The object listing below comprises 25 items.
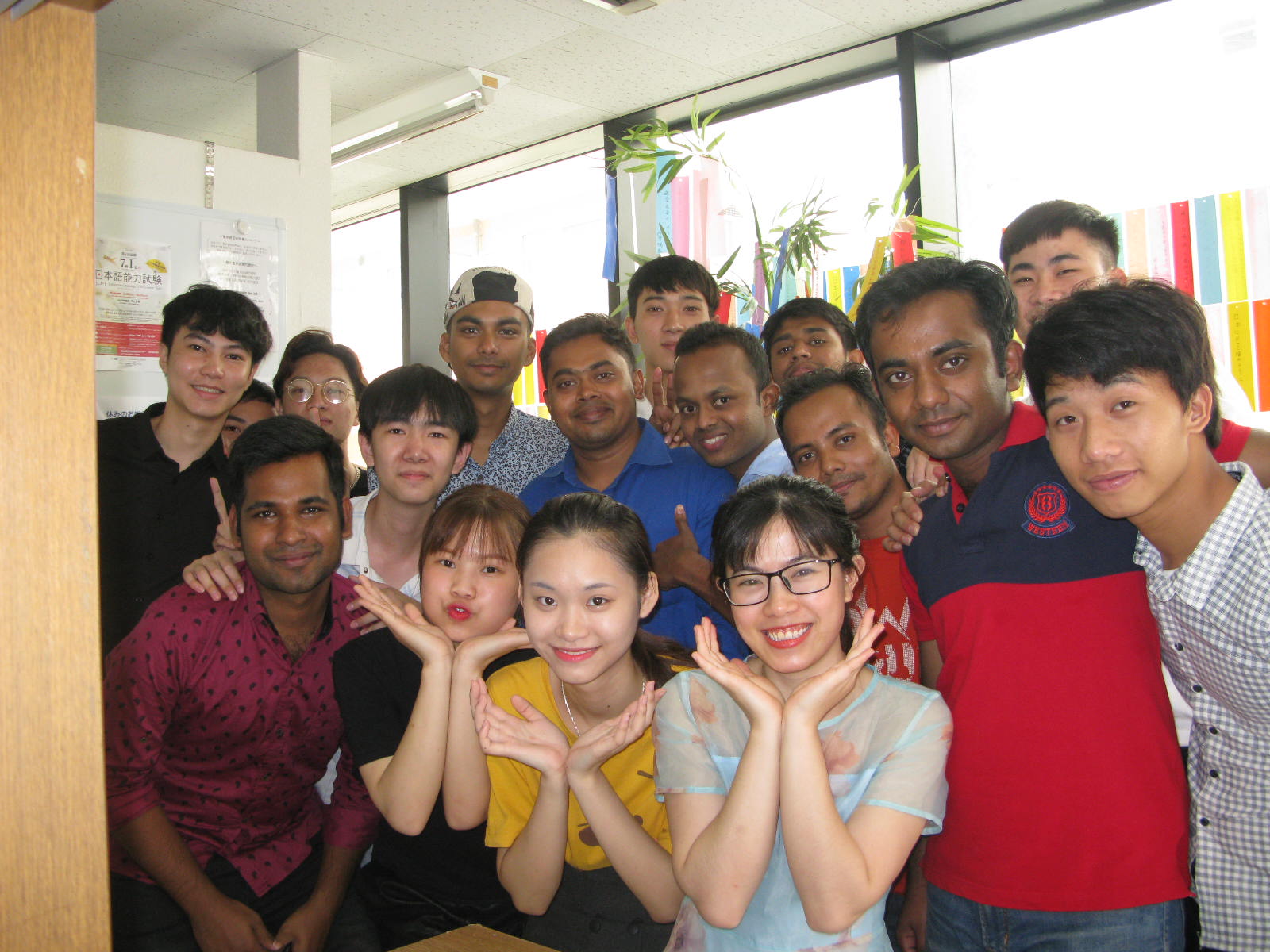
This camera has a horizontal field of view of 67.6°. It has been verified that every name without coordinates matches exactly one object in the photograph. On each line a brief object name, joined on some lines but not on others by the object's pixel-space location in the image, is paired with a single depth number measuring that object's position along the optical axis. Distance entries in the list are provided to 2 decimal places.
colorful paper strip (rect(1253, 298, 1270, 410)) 3.04
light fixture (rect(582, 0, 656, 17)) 3.33
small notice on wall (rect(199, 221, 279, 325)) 3.80
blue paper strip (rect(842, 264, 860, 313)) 3.84
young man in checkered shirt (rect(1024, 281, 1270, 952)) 1.27
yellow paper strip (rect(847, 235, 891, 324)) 3.09
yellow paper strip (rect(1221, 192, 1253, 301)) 3.08
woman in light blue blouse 1.28
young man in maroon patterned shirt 1.86
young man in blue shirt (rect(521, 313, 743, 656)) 2.17
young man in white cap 2.71
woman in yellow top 1.49
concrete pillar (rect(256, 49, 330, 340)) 4.11
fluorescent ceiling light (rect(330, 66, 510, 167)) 4.16
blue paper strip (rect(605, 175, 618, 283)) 4.61
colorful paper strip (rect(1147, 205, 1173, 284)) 3.19
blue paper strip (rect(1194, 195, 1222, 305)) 3.12
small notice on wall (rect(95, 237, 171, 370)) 3.50
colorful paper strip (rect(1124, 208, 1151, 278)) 3.23
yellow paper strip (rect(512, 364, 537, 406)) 5.25
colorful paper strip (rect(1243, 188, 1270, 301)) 3.04
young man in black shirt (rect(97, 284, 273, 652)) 2.41
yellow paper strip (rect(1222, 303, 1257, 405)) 3.08
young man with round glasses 2.78
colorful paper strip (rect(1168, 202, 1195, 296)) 3.16
